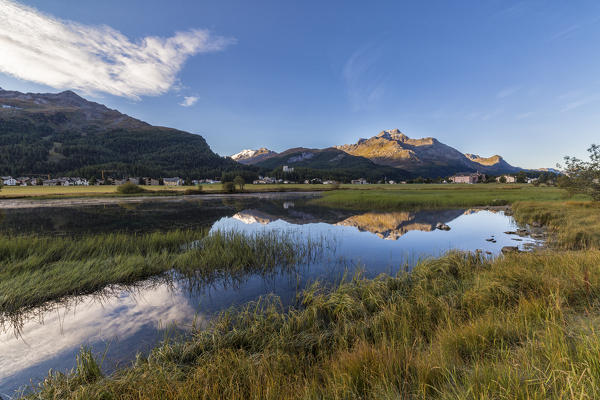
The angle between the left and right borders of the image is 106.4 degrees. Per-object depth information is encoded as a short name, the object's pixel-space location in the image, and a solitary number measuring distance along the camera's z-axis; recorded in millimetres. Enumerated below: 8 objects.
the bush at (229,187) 102162
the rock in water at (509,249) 13802
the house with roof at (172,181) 170075
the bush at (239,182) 114644
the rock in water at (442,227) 24362
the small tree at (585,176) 23859
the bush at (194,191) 91631
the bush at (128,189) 86312
